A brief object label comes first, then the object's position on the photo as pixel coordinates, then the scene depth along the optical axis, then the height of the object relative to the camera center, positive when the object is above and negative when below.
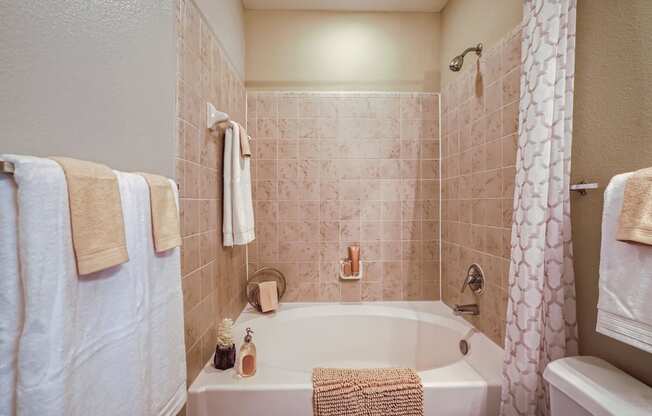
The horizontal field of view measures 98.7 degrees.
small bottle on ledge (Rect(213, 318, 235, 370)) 1.31 -0.69
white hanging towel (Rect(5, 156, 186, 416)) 0.45 -0.23
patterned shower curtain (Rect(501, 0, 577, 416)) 1.01 -0.05
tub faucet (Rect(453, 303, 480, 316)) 1.63 -0.64
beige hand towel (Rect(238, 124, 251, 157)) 1.60 +0.33
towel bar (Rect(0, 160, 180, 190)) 0.44 +0.06
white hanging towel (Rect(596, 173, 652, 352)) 0.68 -0.21
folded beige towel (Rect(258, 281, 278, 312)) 1.96 -0.66
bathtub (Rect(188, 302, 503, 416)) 1.16 -0.84
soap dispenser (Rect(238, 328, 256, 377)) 1.25 -0.72
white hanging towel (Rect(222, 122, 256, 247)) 1.55 +0.05
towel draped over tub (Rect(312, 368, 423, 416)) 1.14 -0.80
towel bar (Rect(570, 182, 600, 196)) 0.94 +0.05
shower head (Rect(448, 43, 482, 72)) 1.60 +0.85
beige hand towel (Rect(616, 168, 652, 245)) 0.66 -0.03
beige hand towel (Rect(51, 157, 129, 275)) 0.52 -0.03
